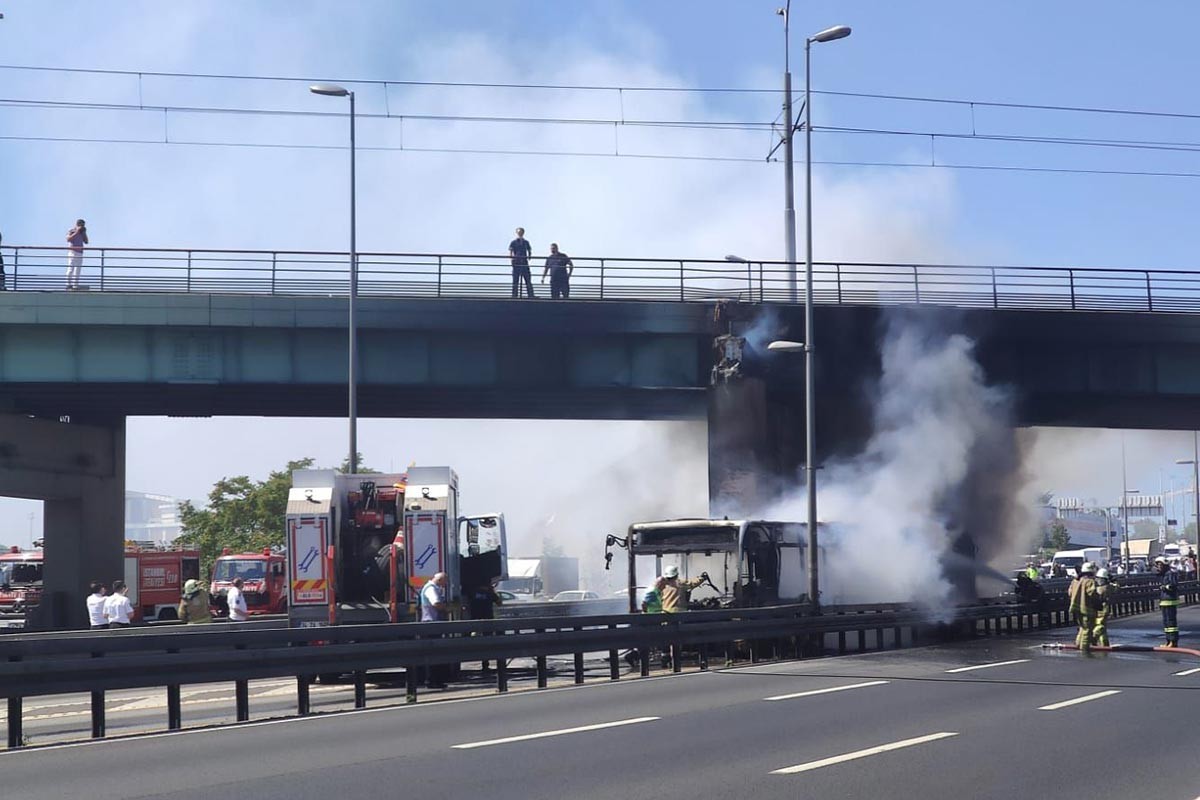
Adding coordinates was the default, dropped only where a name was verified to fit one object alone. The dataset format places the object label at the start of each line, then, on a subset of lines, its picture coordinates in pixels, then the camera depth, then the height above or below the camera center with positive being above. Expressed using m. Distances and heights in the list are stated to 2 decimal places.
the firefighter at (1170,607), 23.62 -1.85
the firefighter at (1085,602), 22.05 -1.61
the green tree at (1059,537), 154.25 -3.94
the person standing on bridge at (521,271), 35.19 +6.04
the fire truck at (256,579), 46.25 -2.28
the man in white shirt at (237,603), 26.12 -1.72
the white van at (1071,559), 87.62 -3.92
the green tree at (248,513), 81.00 -0.06
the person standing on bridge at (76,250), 33.47 +6.38
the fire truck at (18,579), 50.25 -2.34
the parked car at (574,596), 49.78 -3.21
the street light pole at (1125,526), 88.87 -1.73
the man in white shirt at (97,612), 25.50 -1.79
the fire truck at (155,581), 46.28 -2.27
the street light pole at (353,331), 30.61 +4.05
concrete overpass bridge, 33.44 +4.01
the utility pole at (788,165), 38.16 +9.54
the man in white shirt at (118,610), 24.38 -1.68
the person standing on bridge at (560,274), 35.47 +5.98
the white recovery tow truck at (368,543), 22.36 -0.53
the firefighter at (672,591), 22.41 -1.38
